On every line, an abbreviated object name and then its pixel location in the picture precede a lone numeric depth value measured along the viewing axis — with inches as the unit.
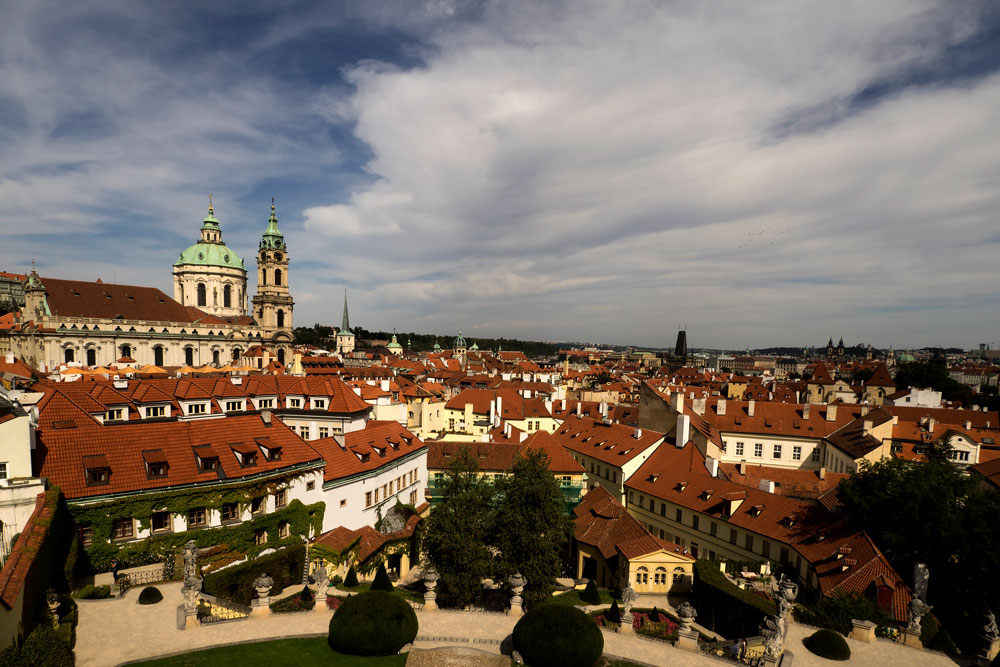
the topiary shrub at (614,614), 995.3
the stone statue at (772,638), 805.9
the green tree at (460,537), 1019.9
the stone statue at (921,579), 1007.6
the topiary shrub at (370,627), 772.6
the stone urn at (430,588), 999.0
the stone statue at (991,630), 849.5
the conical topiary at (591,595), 1117.1
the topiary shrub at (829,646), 844.0
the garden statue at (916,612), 887.7
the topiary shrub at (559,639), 754.2
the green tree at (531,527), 1042.1
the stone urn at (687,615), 865.5
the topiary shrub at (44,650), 613.3
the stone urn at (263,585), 877.8
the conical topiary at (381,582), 1082.1
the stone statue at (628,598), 925.0
